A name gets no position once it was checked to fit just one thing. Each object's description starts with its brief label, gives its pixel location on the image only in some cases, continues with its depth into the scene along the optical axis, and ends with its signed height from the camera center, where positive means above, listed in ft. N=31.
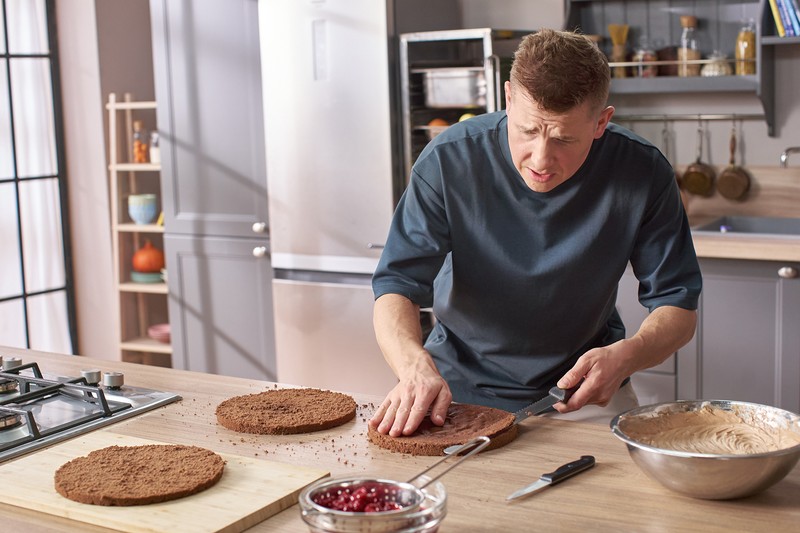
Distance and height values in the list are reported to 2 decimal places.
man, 6.79 -0.69
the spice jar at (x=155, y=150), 15.11 +0.24
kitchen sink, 12.49 -1.02
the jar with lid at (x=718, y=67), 12.14 +0.97
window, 15.34 -0.25
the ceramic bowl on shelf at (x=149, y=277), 15.66 -1.74
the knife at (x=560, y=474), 4.80 -1.60
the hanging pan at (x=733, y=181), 12.69 -0.45
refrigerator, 12.57 -0.09
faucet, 12.33 -0.13
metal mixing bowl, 4.48 -1.47
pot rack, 12.69 +0.39
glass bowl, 3.96 -1.44
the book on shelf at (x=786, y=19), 11.45 +1.44
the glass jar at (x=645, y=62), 12.60 +1.09
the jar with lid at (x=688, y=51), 12.40 +1.20
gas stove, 5.82 -1.52
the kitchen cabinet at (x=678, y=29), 11.82 +1.50
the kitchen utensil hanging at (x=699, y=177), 12.89 -0.39
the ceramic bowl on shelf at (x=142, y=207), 15.35 -0.64
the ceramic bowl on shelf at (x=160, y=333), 15.61 -2.63
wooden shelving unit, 15.28 -1.15
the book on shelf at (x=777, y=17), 11.51 +1.47
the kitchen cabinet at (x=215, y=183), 13.79 -0.27
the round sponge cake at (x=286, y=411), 5.84 -1.52
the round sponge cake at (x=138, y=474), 4.75 -1.55
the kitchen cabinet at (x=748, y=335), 10.85 -2.10
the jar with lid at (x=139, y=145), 15.44 +0.33
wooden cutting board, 4.51 -1.60
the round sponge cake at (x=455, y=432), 5.43 -1.56
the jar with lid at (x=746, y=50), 11.99 +1.14
